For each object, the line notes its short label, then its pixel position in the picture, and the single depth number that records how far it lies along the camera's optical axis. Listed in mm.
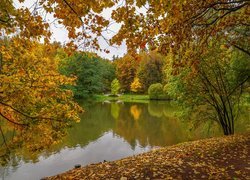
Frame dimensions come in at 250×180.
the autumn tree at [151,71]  69250
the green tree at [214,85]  13891
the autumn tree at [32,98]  6293
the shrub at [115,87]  72500
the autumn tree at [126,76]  75312
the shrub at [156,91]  57869
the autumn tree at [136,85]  70250
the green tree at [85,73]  54397
